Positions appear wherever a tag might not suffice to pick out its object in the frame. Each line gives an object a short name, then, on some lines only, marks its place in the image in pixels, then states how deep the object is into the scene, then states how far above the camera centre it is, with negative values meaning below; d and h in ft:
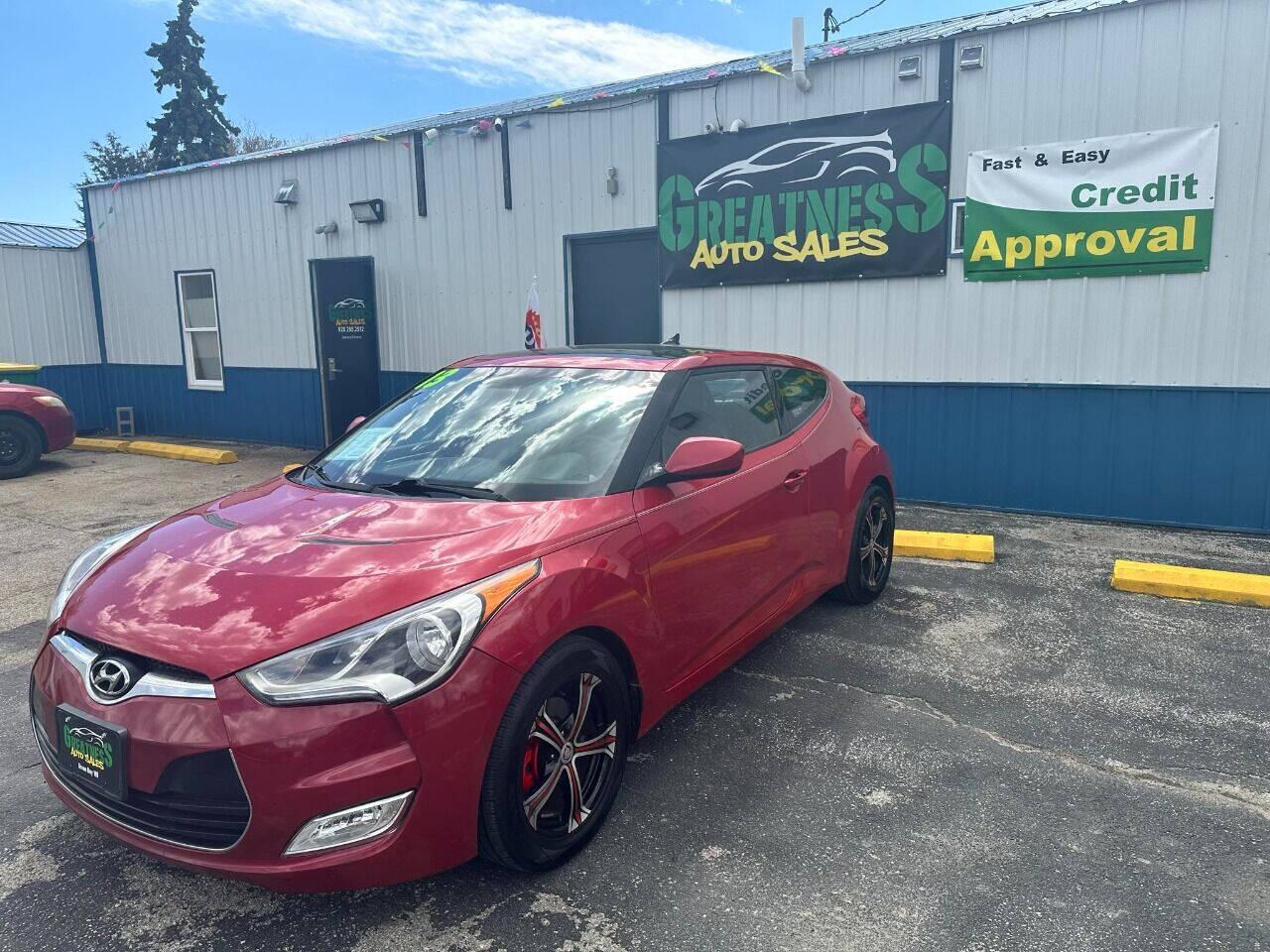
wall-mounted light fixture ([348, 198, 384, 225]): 35.83 +5.03
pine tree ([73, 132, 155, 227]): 127.54 +25.86
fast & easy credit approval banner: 22.16 +3.00
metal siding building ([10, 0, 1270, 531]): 22.12 +1.30
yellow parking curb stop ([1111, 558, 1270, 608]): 17.24 -5.21
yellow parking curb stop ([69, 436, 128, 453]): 40.22 -4.81
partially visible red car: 32.71 -3.19
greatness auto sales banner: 25.20 +3.83
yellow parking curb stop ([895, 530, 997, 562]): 20.49 -5.18
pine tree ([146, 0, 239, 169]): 116.86 +31.20
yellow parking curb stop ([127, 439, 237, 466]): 36.19 -4.84
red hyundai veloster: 7.37 -2.80
